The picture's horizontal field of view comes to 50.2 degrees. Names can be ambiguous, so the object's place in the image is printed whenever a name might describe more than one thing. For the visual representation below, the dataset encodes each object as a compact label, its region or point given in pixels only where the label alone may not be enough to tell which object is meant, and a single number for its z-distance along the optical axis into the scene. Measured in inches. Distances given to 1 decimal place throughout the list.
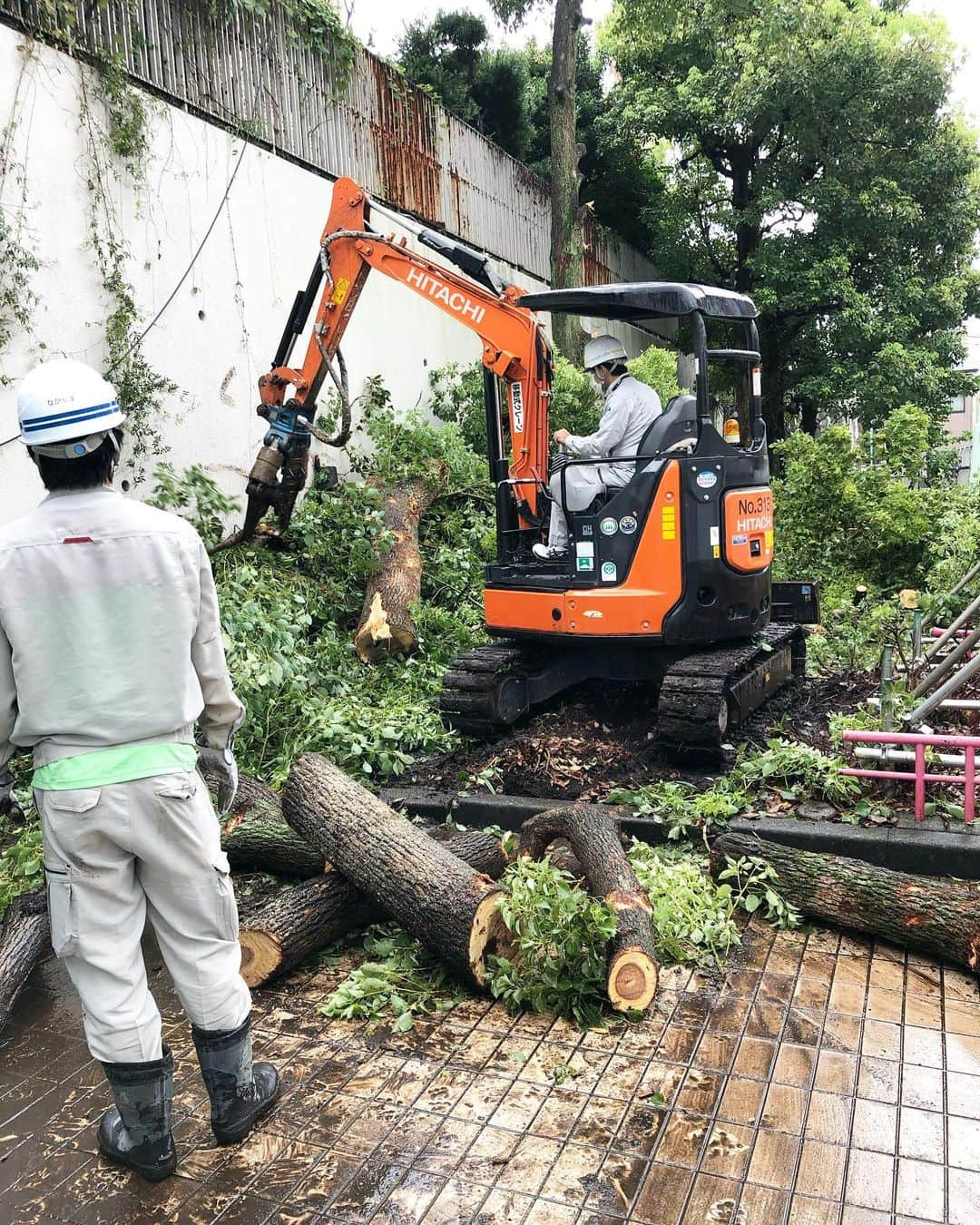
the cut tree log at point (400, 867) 150.9
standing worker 112.1
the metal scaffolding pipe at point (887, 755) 191.3
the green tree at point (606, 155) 840.9
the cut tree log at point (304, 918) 155.1
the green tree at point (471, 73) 718.5
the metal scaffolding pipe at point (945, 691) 179.9
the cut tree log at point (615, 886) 144.2
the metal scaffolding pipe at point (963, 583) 310.2
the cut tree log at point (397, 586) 312.3
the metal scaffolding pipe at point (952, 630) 239.6
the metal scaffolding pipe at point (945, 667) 196.6
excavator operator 251.0
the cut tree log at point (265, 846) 185.3
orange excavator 235.3
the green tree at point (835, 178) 741.3
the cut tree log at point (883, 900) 153.9
